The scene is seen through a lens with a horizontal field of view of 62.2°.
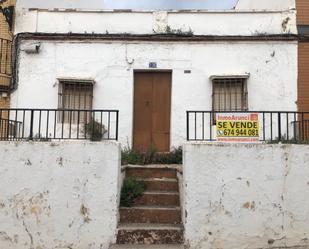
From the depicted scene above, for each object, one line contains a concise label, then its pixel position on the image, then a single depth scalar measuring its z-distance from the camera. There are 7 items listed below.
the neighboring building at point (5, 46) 6.84
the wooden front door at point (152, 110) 6.98
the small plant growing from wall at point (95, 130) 5.57
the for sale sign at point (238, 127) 4.93
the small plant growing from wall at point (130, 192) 5.03
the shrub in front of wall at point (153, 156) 6.30
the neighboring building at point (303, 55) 6.76
